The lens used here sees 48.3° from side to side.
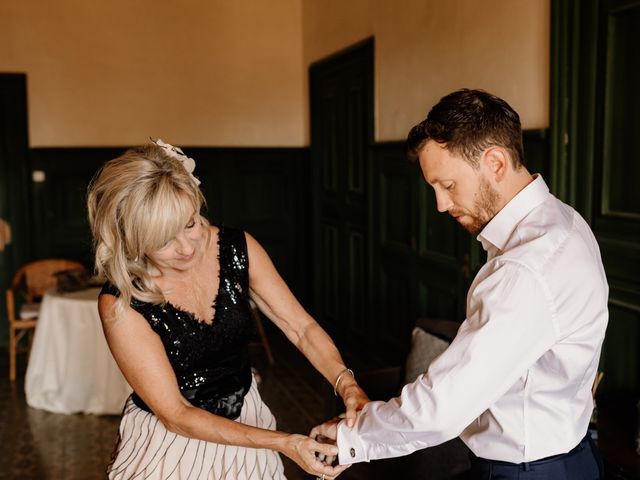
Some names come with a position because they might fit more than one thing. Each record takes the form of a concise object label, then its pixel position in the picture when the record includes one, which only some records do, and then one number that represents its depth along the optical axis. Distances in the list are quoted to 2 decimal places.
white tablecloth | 5.17
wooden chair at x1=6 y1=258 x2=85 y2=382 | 6.02
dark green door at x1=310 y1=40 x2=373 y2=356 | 5.91
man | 1.51
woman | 1.92
